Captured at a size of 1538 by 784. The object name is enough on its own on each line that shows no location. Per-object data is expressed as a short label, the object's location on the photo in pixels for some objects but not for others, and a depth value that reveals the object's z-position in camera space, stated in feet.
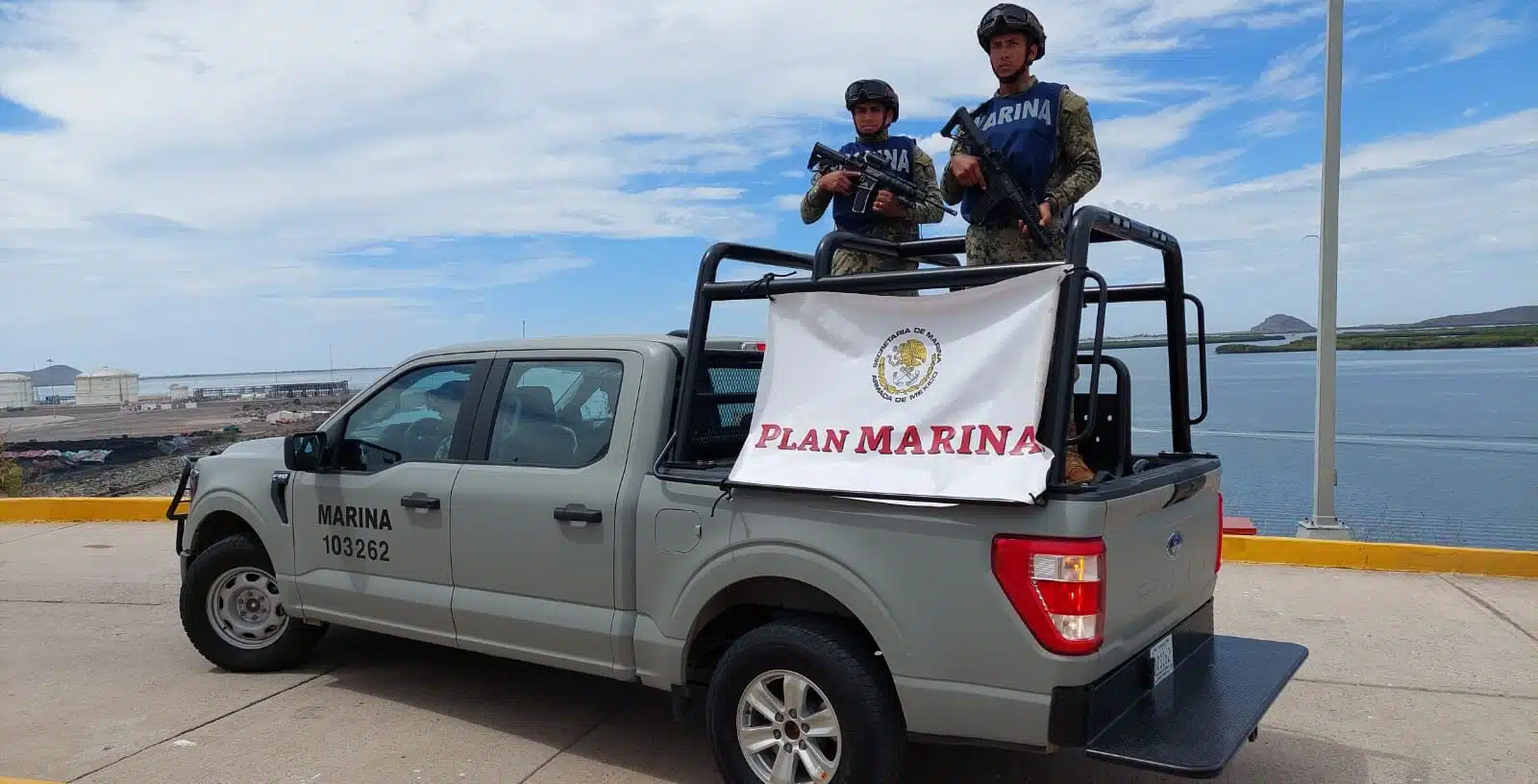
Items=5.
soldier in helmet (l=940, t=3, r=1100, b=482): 13.33
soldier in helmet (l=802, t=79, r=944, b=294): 15.69
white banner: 10.19
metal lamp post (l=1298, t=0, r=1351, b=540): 25.53
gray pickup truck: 9.97
